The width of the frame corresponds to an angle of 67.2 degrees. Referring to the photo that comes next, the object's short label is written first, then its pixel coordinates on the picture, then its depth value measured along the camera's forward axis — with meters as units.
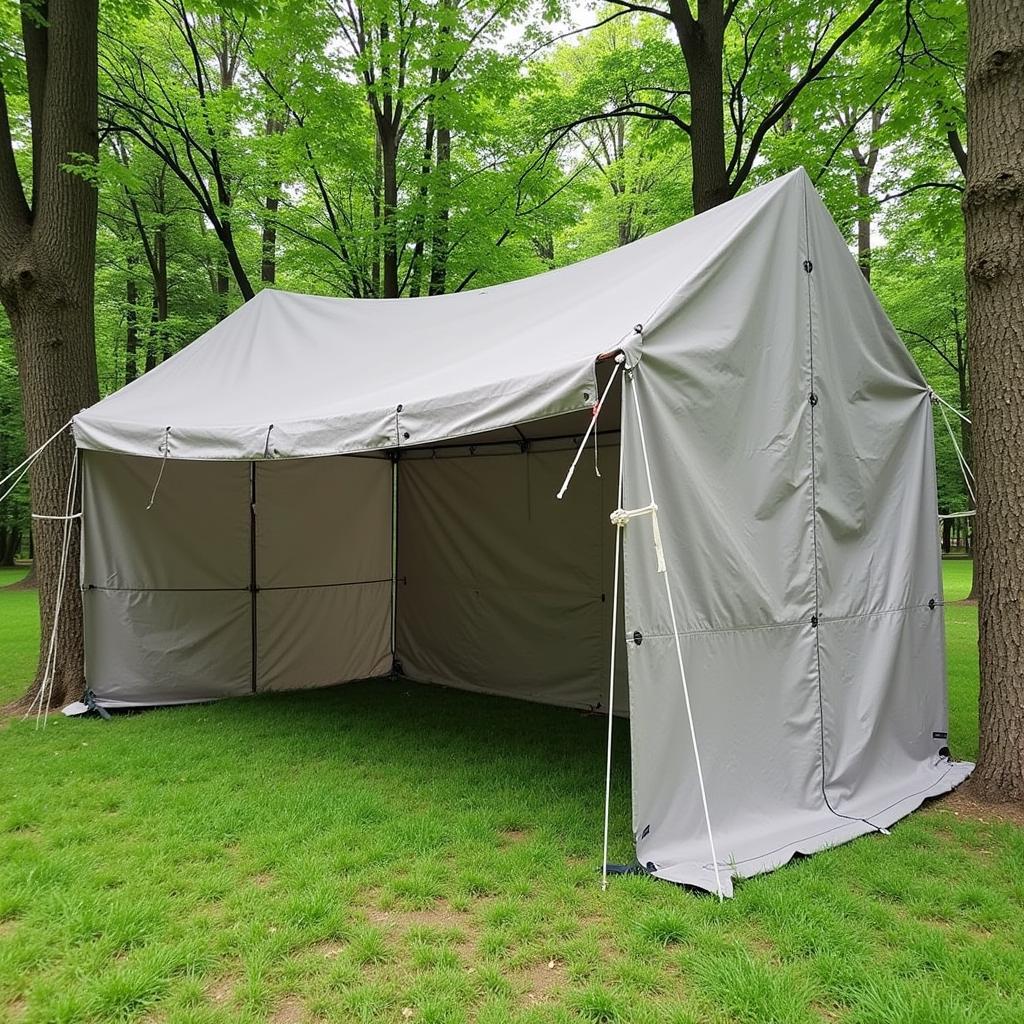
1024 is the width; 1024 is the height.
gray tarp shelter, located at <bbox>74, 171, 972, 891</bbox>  2.97
